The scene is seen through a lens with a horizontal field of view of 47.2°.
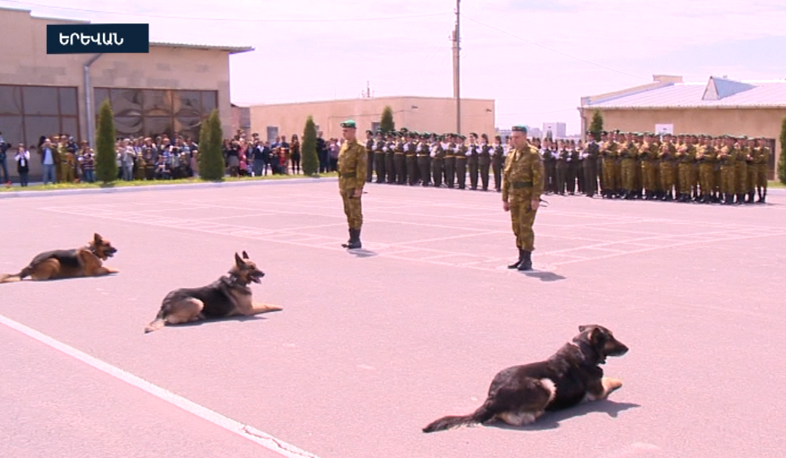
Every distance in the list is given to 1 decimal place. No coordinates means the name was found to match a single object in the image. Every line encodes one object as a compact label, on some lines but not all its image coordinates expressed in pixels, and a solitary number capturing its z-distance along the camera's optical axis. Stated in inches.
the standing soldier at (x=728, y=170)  893.8
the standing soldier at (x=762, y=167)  915.4
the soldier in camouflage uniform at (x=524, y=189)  458.6
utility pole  1767.8
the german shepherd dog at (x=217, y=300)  330.6
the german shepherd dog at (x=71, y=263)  434.3
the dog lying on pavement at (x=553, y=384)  213.0
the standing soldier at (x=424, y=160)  1196.5
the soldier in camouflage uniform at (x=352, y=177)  545.3
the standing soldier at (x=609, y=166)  979.9
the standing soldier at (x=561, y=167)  1036.5
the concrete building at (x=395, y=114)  1984.5
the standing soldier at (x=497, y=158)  1106.1
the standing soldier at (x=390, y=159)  1247.5
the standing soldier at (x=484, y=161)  1117.1
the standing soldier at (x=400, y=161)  1230.3
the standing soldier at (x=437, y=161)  1179.9
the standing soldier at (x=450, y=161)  1164.5
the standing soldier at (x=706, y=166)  906.7
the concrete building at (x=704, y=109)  1354.6
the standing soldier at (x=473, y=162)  1132.5
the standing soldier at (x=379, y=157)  1263.7
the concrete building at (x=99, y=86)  1400.1
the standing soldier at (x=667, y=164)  933.2
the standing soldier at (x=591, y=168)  1007.6
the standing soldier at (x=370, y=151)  1286.9
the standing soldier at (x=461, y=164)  1142.2
